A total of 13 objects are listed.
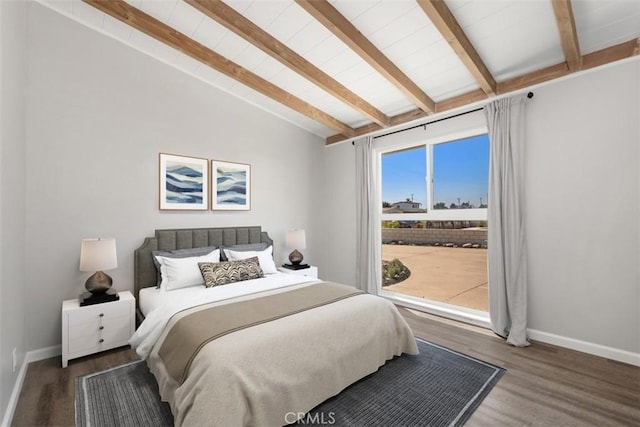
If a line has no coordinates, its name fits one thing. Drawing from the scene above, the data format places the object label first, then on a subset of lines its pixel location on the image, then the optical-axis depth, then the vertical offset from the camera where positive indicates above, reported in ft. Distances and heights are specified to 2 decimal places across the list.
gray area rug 6.01 -4.10
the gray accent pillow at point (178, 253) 10.46 -1.23
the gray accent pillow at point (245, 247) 11.94 -1.20
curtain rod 9.62 +4.04
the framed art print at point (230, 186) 12.58 +1.52
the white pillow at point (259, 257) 11.64 -1.52
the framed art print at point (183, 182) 11.21 +1.52
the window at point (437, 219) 11.66 -0.07
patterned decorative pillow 9.80 -1.82
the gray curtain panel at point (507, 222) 9.61 -0.18
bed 5.13 -2.69
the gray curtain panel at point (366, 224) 14.28 -0.28
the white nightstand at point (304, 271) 13.50 -2.44
